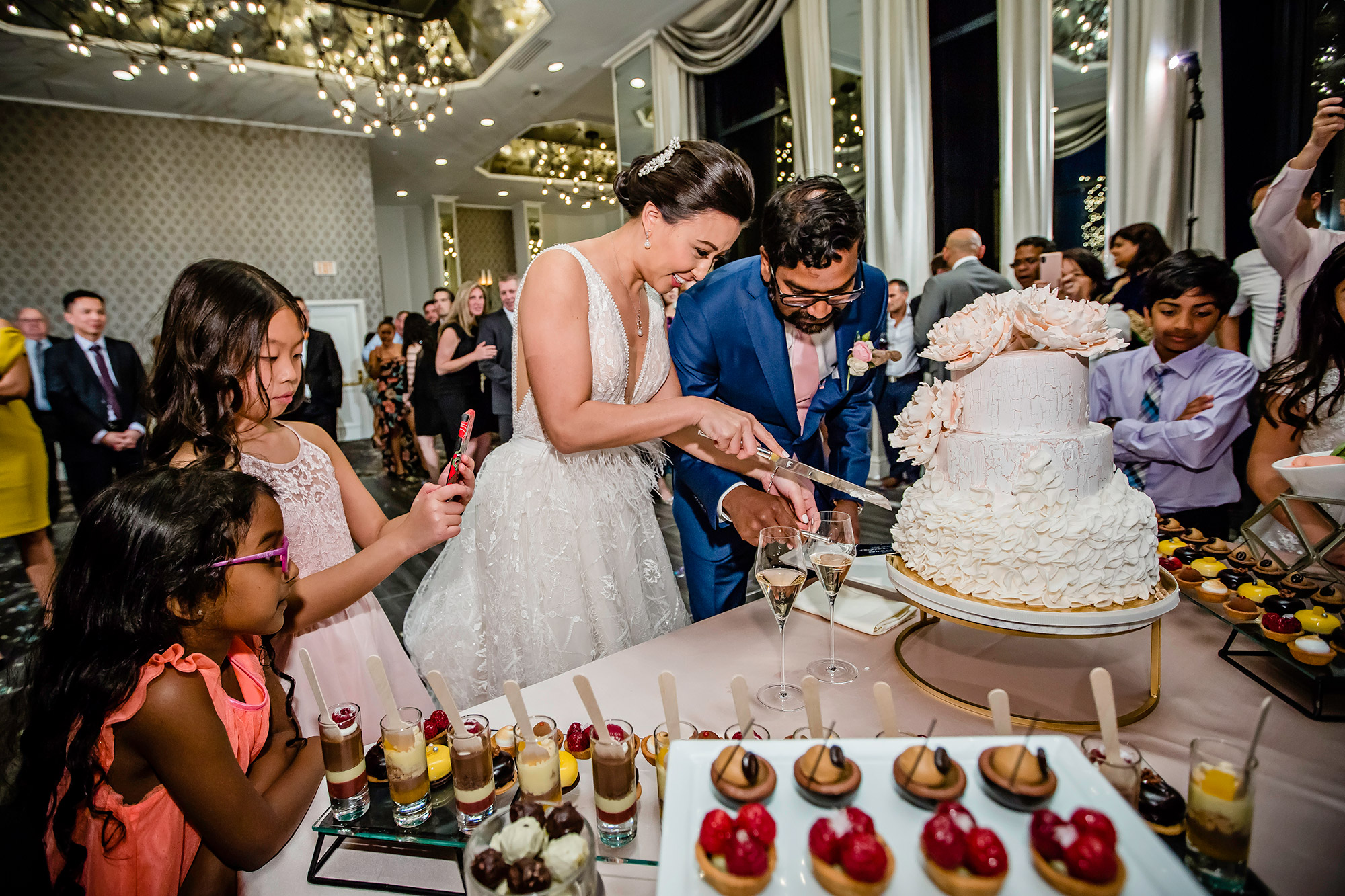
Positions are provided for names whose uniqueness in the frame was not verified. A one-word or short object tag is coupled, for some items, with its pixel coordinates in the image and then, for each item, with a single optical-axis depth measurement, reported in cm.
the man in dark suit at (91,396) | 482
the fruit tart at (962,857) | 68
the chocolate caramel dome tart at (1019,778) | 77
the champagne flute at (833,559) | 129
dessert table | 89
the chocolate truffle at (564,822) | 75
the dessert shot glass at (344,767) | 94
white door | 1016
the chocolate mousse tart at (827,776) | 78
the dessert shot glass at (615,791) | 88
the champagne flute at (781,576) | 124
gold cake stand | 113
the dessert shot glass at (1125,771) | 82
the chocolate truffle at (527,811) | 77
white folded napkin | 153
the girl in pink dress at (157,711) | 98
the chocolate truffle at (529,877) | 68
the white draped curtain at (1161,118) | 394
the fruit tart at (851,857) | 68
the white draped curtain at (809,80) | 614
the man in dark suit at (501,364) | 594
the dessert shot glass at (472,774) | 90
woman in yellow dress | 339
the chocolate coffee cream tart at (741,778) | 78
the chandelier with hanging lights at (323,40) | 673
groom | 179
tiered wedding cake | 120
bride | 174
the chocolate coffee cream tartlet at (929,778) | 78
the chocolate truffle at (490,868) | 68
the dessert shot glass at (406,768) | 92
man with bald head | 486
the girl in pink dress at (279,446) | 142
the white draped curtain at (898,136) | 547
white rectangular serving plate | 68
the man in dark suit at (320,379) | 648
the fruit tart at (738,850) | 69
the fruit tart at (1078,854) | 66
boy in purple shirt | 247
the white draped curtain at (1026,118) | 473
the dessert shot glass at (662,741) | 95
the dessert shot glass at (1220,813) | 74
